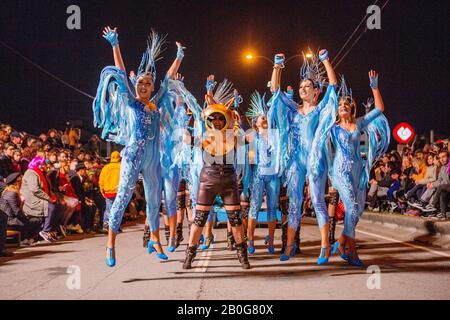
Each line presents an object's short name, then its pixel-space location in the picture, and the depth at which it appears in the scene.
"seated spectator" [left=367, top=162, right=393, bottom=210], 16.14
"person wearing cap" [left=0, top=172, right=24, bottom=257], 9.71
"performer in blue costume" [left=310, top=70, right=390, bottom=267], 7.14
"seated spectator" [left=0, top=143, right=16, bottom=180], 10.62
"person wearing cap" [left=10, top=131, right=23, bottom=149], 13.04
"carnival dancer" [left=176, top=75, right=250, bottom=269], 6.78
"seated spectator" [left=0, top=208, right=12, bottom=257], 8.38
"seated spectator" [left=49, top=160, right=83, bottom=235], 11.73
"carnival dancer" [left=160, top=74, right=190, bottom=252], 7.86
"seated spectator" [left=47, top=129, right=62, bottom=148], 17.74
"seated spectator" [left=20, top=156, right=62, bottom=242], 10.26
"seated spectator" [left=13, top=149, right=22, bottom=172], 11.11
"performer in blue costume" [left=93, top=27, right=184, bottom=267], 6.55
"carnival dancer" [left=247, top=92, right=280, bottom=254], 8.32
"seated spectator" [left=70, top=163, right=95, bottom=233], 13.06
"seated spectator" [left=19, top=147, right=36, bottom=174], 11.53
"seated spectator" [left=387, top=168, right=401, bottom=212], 15.66
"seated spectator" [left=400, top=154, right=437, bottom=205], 12.91
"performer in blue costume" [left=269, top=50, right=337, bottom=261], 7.57
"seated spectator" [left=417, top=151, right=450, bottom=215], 12.02
